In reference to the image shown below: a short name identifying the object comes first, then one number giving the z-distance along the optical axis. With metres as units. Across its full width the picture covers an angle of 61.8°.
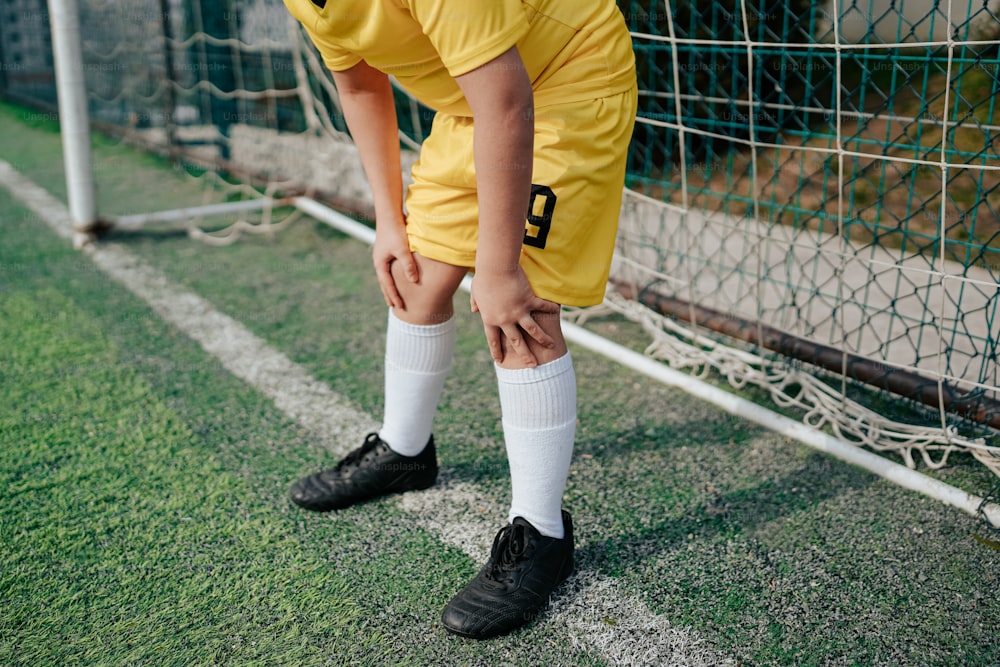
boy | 1.08
